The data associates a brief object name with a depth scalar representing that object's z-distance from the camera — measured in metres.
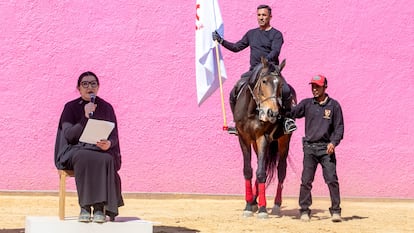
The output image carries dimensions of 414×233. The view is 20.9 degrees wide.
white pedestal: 8.85
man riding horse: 12.26
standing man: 11.59
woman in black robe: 8.84
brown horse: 11.79
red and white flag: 13.15
